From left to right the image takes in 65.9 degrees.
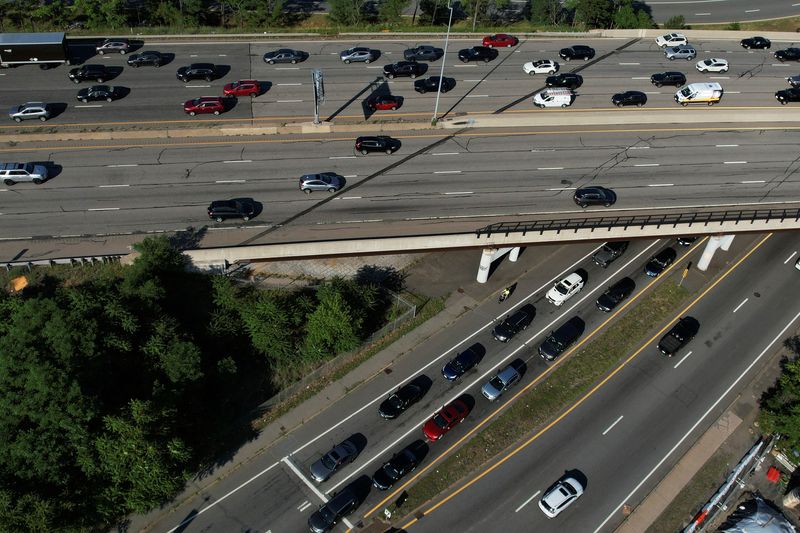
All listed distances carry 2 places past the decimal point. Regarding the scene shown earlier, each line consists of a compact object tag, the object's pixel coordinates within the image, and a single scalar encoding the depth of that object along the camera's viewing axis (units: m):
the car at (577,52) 78.01
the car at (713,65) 76.74
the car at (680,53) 79.56
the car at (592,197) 55.84
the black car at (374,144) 61.25
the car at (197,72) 70.25
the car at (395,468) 45.38
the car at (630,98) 70.19
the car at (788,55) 80.56
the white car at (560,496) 44.41
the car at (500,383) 50.53
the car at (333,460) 45.78
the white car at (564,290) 57.66
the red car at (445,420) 48.03
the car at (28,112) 63.19
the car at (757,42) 83.00
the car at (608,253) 61.56
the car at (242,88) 68.31
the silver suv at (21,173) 55.91
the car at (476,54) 76.44
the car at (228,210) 53.38
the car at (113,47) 73.75
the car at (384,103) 67.12
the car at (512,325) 54.59
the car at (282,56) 74.38
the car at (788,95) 71.94
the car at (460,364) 51.84
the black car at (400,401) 49.28
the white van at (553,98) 69.19
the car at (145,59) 72.31
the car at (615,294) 57.56
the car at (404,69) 72.25
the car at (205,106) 65.62
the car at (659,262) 60.75
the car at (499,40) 80.62
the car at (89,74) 68.94
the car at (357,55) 75.06
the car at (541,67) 74.88
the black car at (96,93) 66.75
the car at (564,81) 72.31
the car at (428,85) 70.38
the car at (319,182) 56.69
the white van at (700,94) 71.12
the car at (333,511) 43.19
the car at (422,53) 76.06
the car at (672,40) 82.38
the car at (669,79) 73.62
